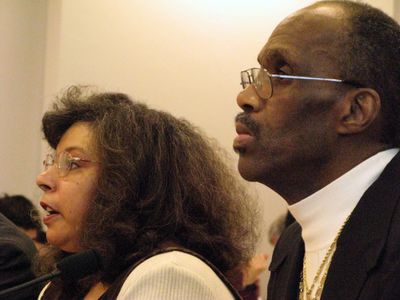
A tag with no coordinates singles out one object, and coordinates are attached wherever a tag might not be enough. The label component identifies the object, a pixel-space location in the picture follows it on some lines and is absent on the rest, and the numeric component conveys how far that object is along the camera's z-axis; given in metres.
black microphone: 2.99
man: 2.97
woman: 3.09
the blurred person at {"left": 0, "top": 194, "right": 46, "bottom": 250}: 4.30
